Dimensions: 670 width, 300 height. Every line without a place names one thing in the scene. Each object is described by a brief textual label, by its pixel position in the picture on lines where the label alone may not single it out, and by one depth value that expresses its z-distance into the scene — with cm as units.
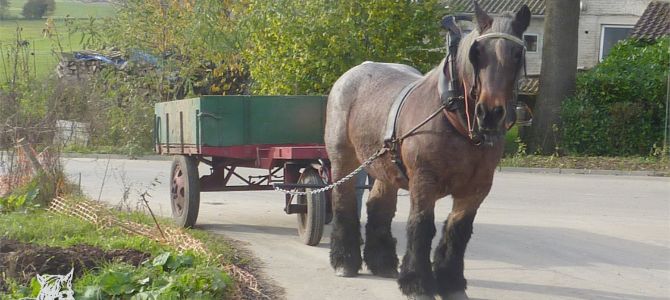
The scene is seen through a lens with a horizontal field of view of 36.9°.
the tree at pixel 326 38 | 2047
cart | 988
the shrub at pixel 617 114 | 2411
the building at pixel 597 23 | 4247
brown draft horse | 643
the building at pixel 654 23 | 3483
